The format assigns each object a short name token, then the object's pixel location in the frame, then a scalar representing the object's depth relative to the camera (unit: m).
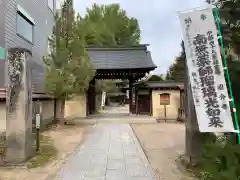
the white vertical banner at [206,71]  3.09
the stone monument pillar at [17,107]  5.36
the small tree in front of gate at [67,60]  10.54
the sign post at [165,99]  13.70
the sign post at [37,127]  6.26
